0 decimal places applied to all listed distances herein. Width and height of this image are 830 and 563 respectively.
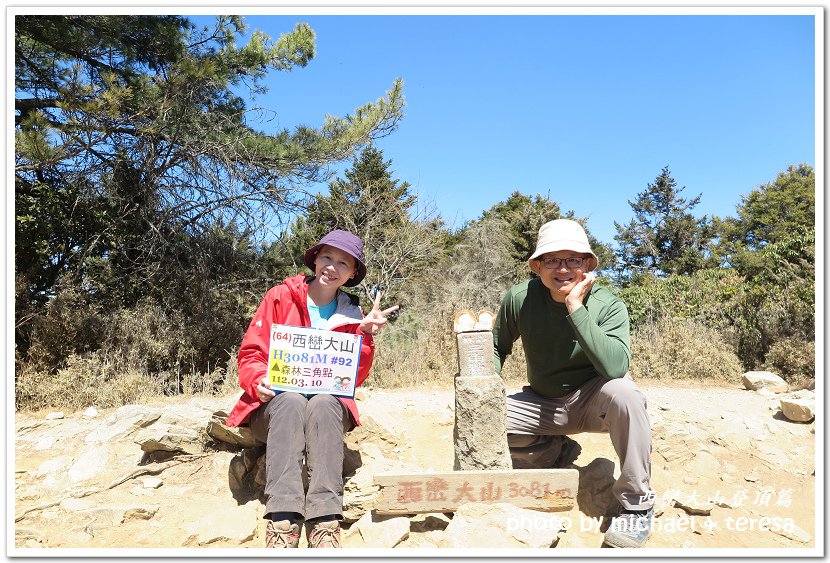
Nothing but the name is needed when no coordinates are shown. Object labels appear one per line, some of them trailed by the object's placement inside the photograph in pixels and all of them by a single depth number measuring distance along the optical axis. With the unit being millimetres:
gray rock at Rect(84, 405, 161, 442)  4473
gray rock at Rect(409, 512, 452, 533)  2908
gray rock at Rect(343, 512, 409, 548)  2717
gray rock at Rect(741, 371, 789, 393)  6771
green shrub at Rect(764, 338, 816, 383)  7438
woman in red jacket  2682
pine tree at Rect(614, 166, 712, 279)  27362
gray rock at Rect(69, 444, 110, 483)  4043
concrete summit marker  2828
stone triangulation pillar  3070
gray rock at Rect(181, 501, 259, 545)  2924
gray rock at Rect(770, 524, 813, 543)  3004
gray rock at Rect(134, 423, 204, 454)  3961
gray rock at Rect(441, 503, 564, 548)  2492
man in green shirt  2744
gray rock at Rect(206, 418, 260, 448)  3722
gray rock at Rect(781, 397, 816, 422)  5031
